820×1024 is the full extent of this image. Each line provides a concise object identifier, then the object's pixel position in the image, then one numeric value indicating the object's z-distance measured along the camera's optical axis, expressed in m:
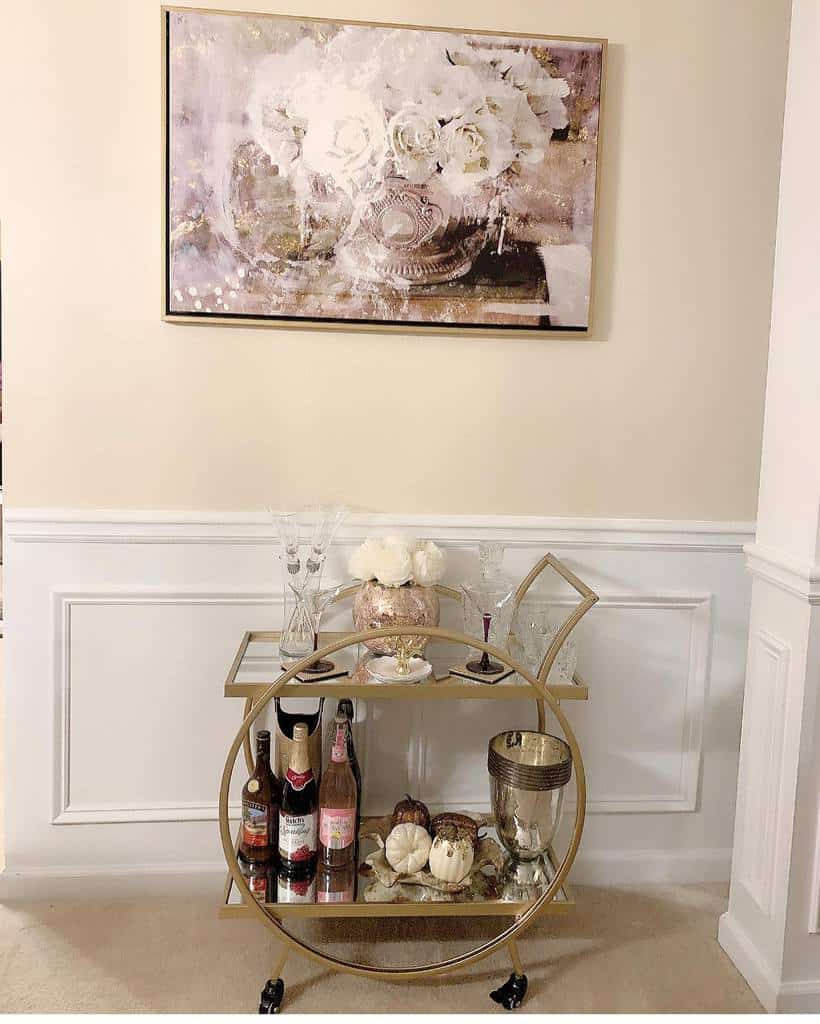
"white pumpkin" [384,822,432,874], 1.99
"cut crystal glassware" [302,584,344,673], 1.93
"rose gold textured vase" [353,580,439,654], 1.98
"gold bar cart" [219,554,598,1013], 1.79
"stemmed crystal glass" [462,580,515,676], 1.97
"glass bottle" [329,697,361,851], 2.08
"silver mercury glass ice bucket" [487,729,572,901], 1.95
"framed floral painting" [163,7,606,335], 2.06
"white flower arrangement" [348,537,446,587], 1.97
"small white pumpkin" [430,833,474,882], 1.95
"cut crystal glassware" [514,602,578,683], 1.99
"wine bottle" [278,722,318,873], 1.93
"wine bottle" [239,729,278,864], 1.96
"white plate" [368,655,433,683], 1.88
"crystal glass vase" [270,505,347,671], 1.98
